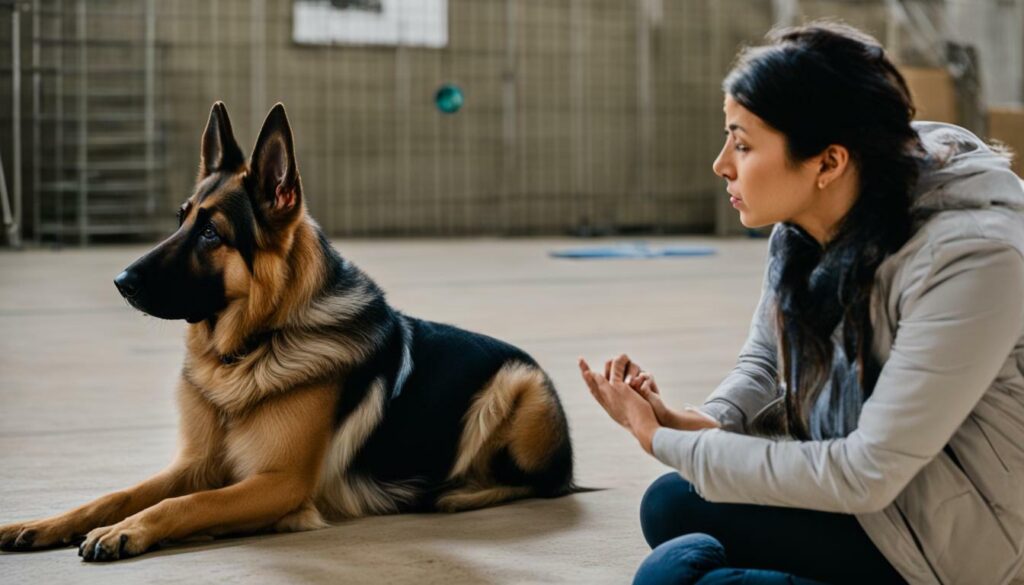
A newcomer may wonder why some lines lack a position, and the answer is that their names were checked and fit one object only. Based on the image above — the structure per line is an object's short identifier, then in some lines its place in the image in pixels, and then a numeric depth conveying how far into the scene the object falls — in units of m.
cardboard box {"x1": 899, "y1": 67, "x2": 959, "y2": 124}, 14.81
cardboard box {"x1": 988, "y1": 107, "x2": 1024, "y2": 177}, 14.59
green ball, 13.92
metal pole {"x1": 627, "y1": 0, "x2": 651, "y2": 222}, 15.05
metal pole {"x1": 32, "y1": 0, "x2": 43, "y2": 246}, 12.44
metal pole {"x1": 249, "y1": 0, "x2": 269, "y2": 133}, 13.32
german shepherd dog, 2.78
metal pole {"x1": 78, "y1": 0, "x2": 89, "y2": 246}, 12.54
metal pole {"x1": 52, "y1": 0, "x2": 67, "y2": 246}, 12.52
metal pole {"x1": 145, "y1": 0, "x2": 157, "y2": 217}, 12.75
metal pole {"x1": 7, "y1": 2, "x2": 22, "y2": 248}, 12.16
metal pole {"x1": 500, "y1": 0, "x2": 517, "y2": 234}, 14.48
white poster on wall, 13.59
